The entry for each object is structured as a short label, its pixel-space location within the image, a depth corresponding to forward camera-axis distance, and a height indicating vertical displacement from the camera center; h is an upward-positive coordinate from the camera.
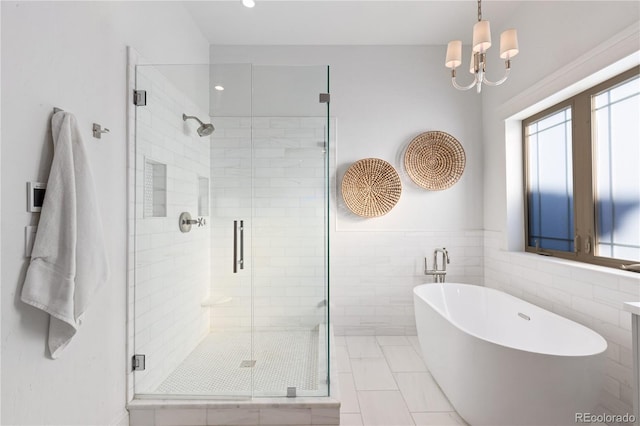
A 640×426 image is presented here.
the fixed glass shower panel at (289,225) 2.20 -0.05
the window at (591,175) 2.11 +0.31
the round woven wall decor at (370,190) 3.46 +0.29
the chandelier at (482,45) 1.89 +1.02
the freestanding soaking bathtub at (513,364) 1.61 -0.83
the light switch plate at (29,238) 1.31 -0.08
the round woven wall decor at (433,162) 3.48 +0.59
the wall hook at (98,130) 1.70 +0.46
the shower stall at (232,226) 2.16 -0.05
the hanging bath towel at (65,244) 1.32 -0.11
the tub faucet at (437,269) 3.40 -0.52
